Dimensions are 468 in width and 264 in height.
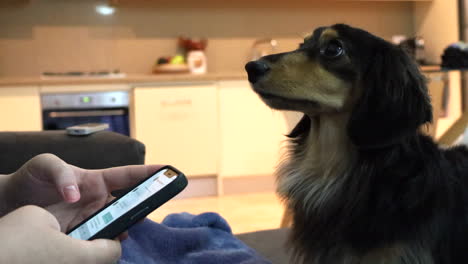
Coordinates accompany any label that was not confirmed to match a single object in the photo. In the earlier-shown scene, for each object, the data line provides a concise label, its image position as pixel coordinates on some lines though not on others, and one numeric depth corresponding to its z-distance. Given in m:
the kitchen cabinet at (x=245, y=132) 3.47
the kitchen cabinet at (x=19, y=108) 3.15
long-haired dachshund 0.96
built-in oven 3.21
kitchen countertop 3.16
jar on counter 3.79
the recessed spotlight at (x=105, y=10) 3.82
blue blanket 1.06
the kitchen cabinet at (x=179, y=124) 3.32
